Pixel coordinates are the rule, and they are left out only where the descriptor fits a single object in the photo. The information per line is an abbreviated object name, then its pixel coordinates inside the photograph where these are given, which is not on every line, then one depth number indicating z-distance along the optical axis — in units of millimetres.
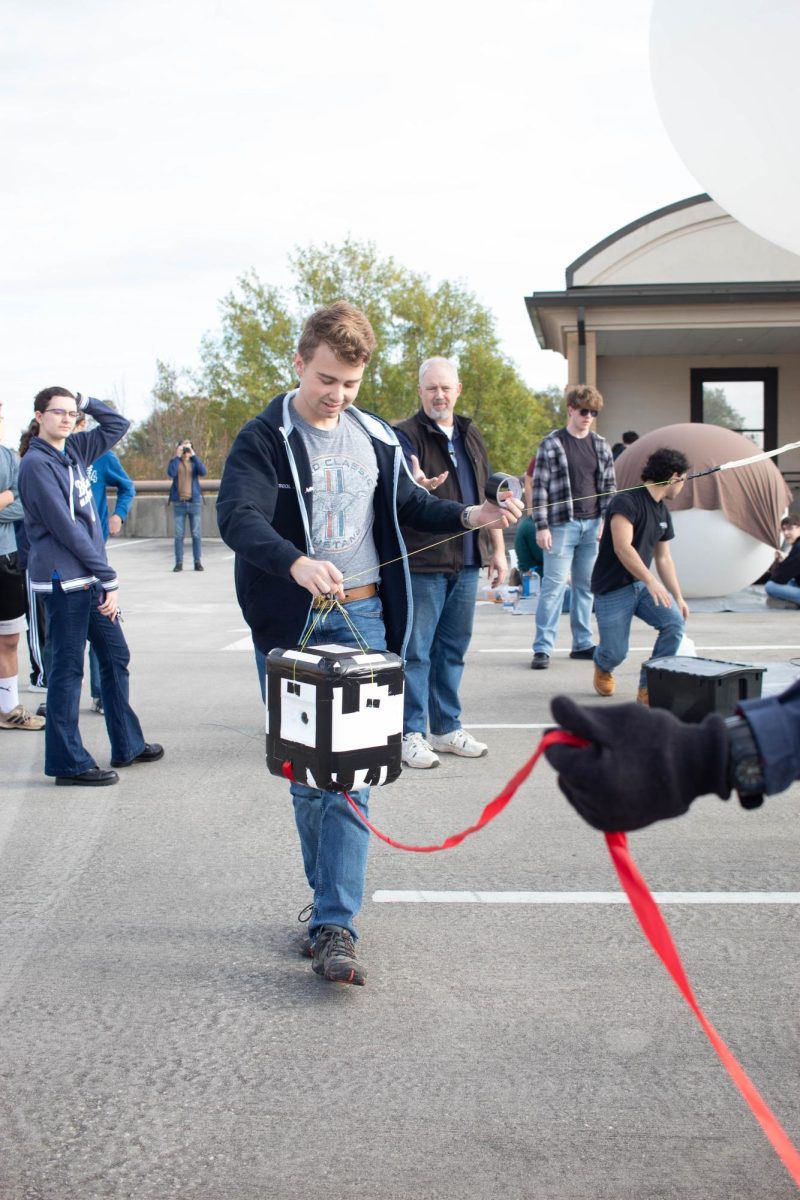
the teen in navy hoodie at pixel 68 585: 5969
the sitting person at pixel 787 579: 10938
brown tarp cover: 12359
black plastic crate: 6453
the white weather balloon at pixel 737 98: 4645
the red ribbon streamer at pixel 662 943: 2096
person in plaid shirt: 9203
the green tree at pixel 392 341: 39812
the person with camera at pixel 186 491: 18094
